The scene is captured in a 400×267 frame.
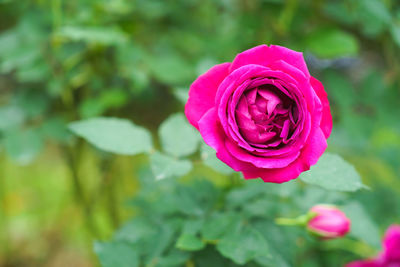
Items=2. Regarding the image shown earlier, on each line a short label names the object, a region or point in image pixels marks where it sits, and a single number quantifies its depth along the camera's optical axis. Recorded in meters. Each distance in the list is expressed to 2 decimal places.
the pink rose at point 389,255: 0.70
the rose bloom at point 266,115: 0.59
